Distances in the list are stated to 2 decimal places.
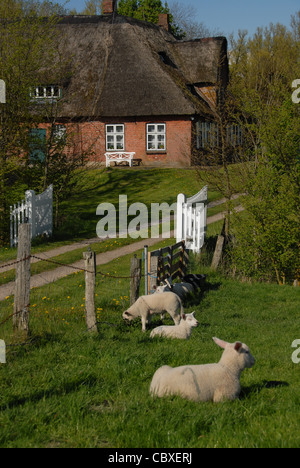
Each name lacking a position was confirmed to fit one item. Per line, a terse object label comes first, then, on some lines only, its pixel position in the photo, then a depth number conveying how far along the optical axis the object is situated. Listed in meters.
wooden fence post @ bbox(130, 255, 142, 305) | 10.10
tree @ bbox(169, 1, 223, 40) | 64.88
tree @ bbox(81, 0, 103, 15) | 60.63
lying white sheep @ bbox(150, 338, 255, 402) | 5.88
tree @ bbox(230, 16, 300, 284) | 15.13
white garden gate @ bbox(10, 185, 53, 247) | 18.30
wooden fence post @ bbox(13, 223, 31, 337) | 7.94
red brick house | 32.88
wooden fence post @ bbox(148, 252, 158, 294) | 11.40
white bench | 33.14
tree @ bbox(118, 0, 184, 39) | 53.06
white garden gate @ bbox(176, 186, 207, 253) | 16.06
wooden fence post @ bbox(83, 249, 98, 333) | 8.70
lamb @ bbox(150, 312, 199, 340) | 8.44
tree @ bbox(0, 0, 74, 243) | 18.62
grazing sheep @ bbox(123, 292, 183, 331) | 9.34
